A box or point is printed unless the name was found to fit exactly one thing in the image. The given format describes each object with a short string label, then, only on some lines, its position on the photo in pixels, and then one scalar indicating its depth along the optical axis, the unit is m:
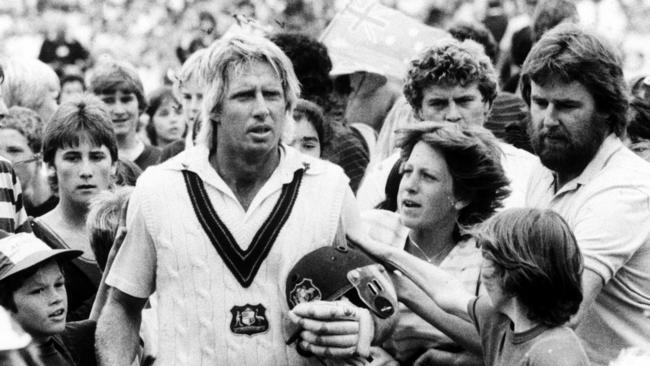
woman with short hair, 11.65
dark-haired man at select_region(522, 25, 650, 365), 10.71
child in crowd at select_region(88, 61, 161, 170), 17.83
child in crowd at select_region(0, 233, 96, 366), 10.76
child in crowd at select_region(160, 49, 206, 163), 15.97
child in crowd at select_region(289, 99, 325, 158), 15.30
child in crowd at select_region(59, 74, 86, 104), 22.22
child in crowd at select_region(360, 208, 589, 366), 9.61
